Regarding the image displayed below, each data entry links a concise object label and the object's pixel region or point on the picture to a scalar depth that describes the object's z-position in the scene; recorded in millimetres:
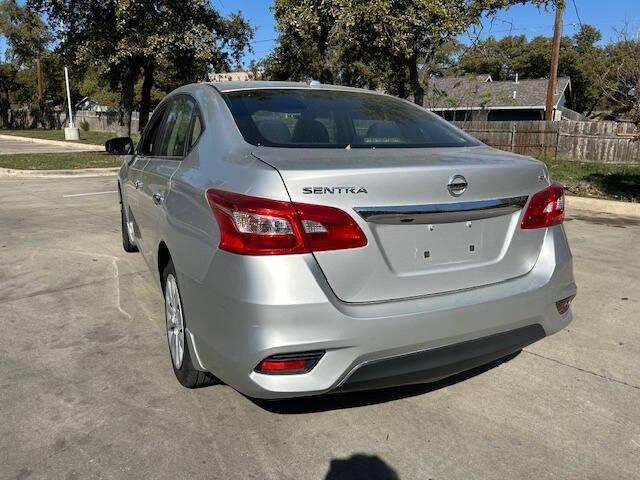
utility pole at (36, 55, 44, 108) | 49172
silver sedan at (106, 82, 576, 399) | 2354
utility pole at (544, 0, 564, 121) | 20516
